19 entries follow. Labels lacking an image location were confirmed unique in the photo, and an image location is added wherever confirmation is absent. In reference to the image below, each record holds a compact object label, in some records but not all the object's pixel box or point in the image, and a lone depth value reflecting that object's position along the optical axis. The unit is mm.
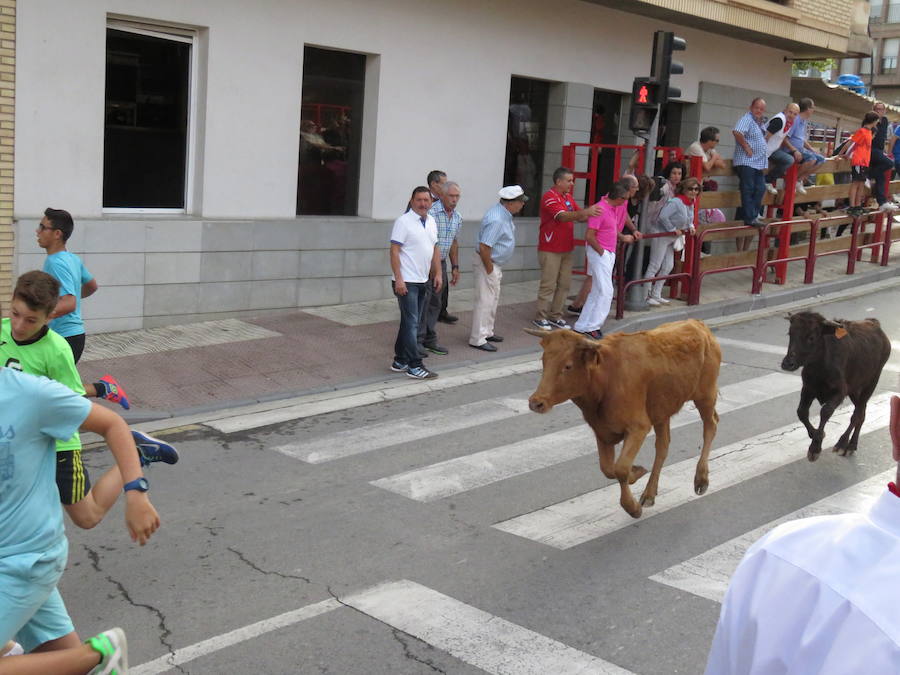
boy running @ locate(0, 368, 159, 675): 3803
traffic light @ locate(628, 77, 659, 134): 13836
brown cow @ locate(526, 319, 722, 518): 6699
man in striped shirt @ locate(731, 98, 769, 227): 16547
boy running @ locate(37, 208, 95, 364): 7668
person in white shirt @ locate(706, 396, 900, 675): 1750
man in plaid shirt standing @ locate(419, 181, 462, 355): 12375
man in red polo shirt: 13336
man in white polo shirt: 11133
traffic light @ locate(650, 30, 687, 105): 13922
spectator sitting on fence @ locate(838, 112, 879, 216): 19016
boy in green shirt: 4379
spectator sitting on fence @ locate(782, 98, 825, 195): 17453
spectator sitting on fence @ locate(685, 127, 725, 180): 15977
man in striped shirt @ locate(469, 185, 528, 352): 12539
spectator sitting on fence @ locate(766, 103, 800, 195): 17078
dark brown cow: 8562
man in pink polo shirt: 13117
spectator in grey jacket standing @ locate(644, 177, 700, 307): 14867
